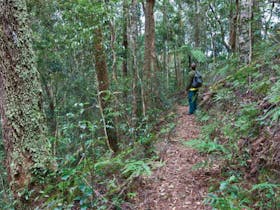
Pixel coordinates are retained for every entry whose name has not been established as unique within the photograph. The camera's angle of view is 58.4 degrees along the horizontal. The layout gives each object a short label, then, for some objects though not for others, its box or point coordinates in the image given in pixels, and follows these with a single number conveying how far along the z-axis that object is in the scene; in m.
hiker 8.27
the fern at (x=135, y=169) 3.61
